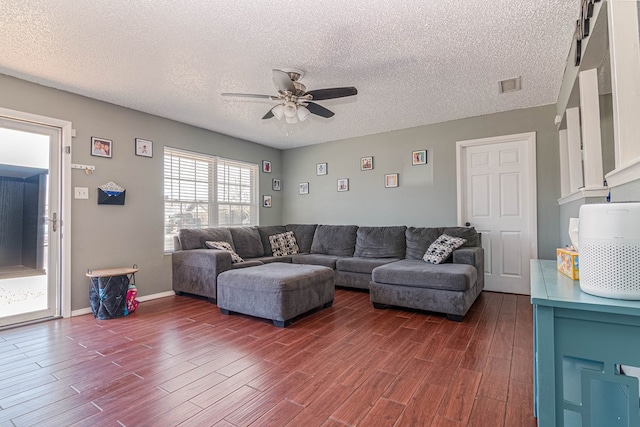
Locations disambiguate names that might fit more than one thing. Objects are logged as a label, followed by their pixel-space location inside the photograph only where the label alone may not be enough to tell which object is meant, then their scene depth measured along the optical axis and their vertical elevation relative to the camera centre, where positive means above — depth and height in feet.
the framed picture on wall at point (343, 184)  18.21 +2.05
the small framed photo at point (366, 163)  17.32 +3.10
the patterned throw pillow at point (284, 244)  16.90 -1.38
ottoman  9.75 -2.39
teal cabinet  2.85 -1.24
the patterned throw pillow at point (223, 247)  13.70 -1.19
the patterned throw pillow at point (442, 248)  12.22 -1.23
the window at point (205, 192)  14.64 +1.50
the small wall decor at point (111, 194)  12.09 +1.08
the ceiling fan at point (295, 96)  8.81 +3.68
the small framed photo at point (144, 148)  13.29 +3.18
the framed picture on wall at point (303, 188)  19.88 +2.03
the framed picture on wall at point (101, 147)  11.92 +2.92
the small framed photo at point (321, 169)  19.03 +3.12
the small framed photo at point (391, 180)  16.51 +2.05
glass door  10.25 +0.03
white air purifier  2.90 -0.34
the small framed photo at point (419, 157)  15.65 +3.09
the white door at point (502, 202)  13.34 +0.69
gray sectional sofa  10.56 -1.82
